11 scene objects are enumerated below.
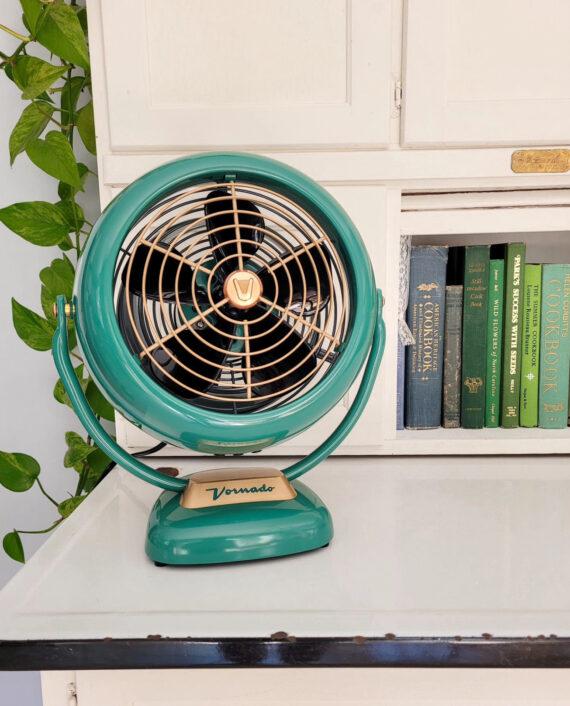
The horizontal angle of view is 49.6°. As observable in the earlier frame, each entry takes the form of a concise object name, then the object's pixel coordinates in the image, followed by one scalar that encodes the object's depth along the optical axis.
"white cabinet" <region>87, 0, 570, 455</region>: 1.08
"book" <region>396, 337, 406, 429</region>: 1.28
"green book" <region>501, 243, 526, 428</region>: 1.25
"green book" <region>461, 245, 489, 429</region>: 1.25
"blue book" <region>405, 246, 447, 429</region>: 1.26
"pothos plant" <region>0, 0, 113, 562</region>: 1.15
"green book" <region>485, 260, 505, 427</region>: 1.25
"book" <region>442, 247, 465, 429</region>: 1.27
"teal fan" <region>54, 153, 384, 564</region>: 0.75
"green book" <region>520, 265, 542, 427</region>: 1.26
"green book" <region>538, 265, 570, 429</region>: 1.26
